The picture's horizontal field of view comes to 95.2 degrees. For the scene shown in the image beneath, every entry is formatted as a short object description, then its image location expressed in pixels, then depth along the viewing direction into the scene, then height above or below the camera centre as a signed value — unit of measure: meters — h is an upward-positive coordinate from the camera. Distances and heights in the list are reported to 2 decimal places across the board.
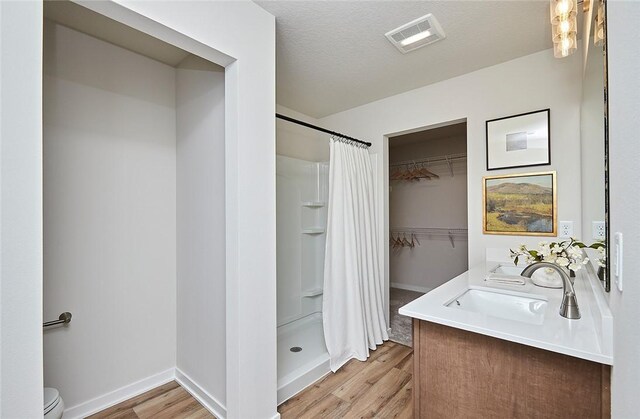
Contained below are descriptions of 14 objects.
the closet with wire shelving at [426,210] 4.36 -0.03
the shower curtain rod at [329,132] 2.25 +0.69
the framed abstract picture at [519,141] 2.21 +0.53
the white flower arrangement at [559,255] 1.59 -0.28
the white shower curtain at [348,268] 2.54 -0.54
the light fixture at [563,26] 1.25 +0.82
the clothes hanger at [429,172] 4.60 +0.57
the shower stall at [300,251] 2.99 -0.48
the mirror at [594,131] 1.19 +0.40
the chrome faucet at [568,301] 1.21 -0.39
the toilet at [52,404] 1.39 -0.95
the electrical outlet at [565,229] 2.10 -0.16
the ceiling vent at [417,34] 1.90 +1.20
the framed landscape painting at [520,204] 2.19 +0.03
